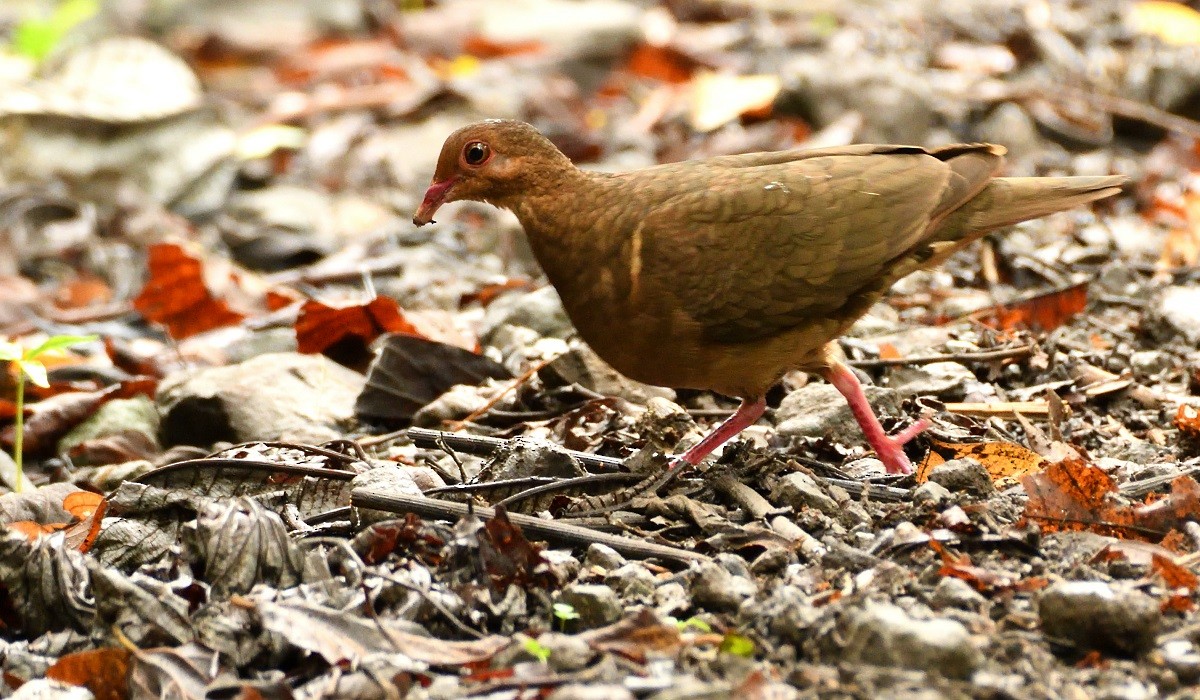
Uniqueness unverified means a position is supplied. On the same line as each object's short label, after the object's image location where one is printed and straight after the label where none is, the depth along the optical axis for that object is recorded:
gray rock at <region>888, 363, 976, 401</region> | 10.09
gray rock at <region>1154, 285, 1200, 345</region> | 10.86
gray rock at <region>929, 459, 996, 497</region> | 7.64
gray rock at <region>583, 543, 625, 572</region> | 7.09
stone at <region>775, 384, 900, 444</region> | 9.35
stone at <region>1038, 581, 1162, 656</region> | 5.89
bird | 8.47
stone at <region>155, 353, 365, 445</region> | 10.68
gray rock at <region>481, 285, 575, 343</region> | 11.69
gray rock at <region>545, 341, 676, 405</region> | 10.37
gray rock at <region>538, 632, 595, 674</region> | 5.89
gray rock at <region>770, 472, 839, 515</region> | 7.72
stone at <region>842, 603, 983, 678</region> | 5.71
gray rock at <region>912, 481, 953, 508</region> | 7.44
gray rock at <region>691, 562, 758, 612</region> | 6.50
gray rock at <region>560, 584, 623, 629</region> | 6.43
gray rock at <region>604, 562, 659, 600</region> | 6.80
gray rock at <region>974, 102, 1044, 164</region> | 16.77
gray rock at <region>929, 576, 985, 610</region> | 6.41
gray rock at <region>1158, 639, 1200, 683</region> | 5.86
